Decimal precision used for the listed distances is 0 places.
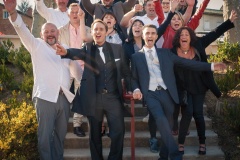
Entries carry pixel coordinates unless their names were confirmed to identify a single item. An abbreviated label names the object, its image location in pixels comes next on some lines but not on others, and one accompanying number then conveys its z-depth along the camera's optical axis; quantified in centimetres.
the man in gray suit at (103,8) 548
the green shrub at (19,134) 419
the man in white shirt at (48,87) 395
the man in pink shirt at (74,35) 488
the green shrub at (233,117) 498
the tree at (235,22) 852
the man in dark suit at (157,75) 412
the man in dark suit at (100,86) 402
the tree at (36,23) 879
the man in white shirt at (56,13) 529
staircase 462
